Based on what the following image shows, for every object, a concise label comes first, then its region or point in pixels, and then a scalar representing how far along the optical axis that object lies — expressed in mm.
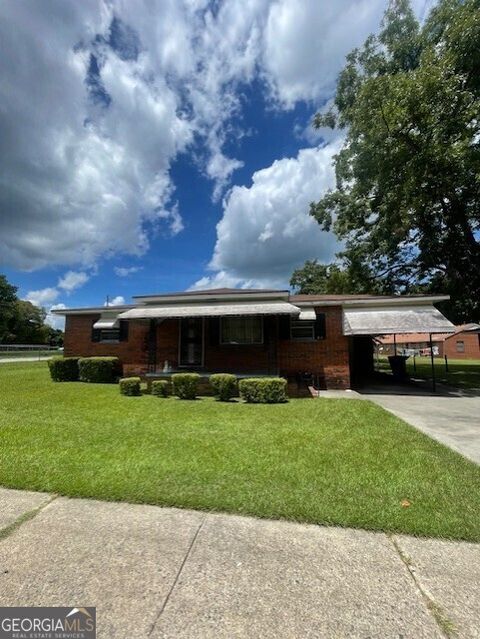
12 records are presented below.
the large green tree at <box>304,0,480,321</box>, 13664
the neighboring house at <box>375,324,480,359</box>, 44188
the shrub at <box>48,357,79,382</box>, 13883
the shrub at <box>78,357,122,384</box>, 13859
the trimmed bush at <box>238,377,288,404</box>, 9930
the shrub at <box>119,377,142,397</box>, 10930
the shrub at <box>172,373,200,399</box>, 10586
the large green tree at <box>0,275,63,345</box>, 65438
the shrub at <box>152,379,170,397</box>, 10969
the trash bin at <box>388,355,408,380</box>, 16891
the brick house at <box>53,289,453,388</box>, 12359
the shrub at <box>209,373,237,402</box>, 10367
